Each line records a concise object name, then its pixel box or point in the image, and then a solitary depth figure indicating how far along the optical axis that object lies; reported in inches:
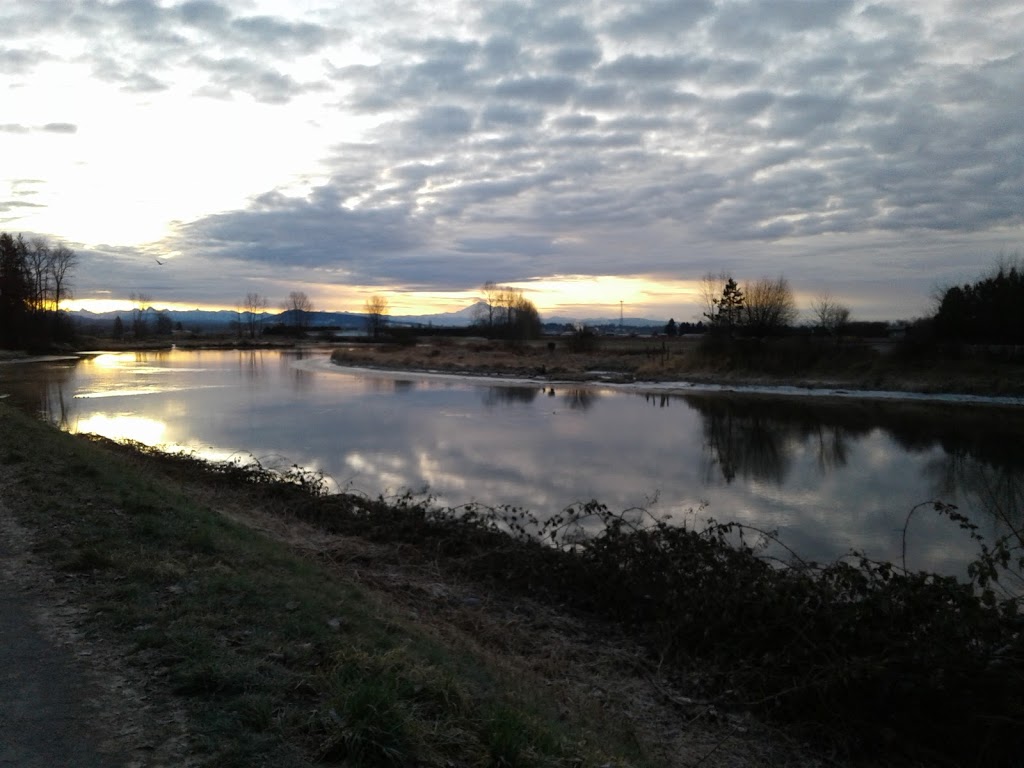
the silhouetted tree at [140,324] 4766.2
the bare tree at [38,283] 3115.2
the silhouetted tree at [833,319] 2159.0
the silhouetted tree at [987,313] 1504.7
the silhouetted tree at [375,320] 5195.9
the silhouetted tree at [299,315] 6560.0
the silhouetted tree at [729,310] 2158.0
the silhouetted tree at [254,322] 5826.8
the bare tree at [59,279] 3533.5
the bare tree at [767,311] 2023.9
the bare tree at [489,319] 4377.2
